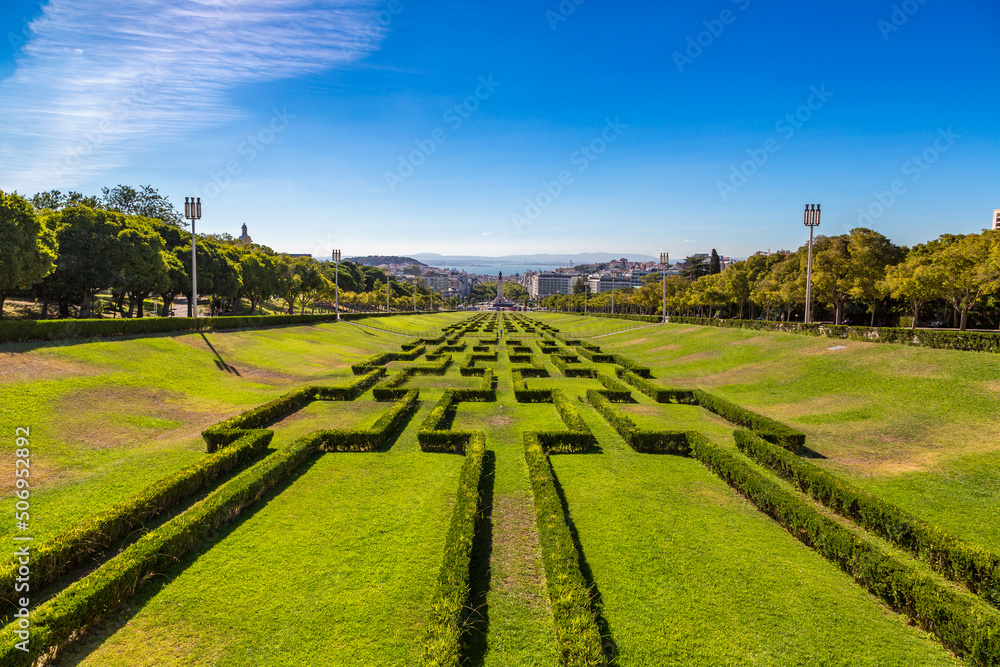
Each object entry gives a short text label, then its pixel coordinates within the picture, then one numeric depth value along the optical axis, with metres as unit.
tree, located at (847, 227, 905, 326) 42.34
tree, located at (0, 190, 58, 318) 22.34
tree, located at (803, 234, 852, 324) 43.75
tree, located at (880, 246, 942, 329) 34.67
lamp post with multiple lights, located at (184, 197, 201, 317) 32.47
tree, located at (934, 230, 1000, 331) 31.88
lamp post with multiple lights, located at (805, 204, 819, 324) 34.88
